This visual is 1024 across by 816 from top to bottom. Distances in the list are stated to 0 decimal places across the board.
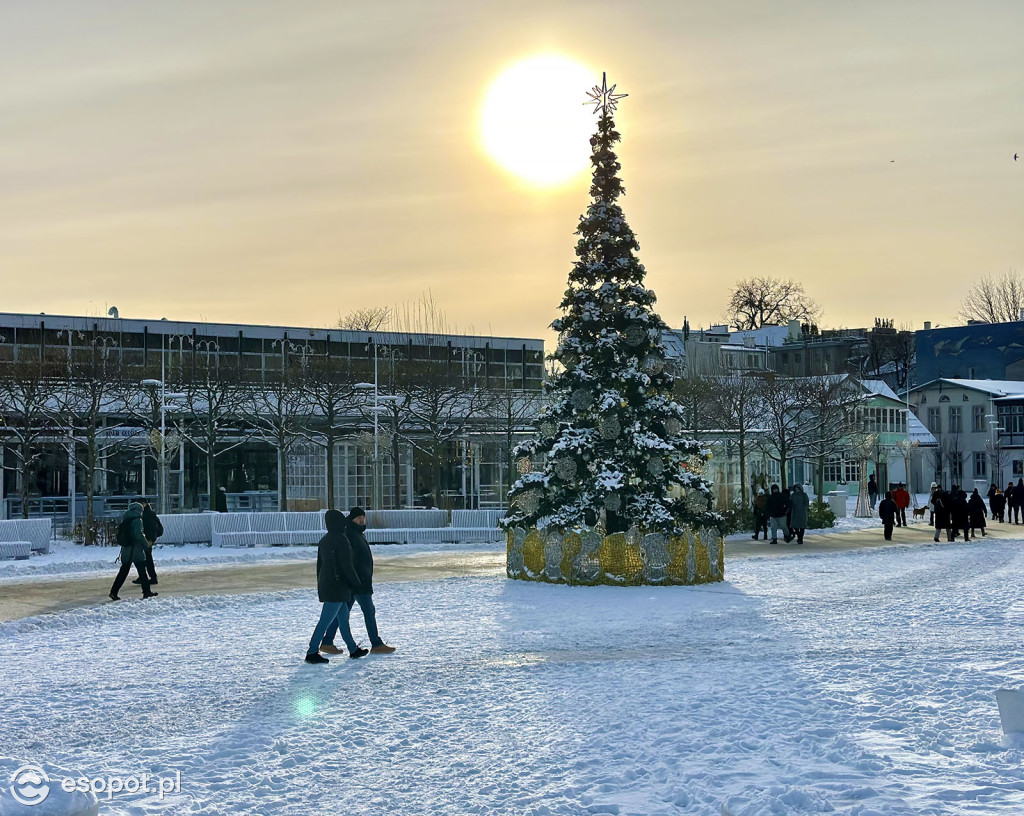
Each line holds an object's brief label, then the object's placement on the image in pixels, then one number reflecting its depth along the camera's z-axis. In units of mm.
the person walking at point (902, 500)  35594
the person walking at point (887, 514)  31656
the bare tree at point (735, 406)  43250
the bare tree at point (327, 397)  40588
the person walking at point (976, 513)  33125
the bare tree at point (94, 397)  33531
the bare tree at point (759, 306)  100188
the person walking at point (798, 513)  29781
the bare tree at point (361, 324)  63303
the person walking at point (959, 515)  31325
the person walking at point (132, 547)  18172
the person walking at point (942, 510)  30906
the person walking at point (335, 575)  12414
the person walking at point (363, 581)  12701
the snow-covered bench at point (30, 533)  26609
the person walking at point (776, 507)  29547
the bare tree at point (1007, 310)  98688
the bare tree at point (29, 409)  34031
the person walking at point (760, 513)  31609
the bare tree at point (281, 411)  37875
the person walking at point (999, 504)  40562
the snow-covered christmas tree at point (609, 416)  20578
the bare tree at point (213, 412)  38250
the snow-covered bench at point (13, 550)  25875
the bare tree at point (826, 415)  44406
